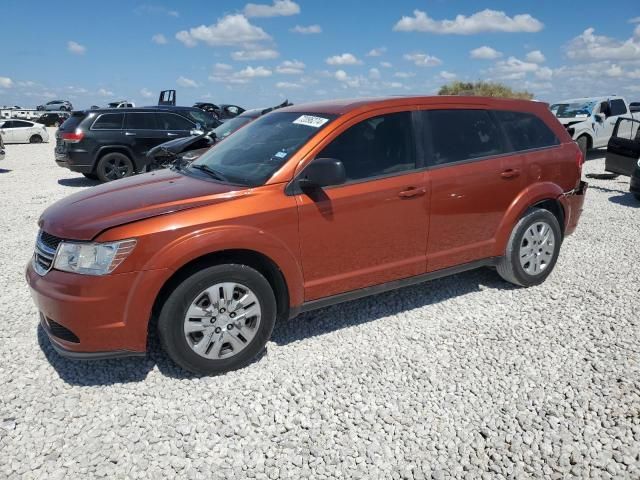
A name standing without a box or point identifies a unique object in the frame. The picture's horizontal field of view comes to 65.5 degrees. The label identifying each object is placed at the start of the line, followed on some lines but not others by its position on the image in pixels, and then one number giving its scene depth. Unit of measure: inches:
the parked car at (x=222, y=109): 1089.4
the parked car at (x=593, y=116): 547.5
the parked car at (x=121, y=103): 1335.9
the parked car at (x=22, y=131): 943.7
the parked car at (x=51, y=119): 1493.6
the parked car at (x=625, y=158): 336.5
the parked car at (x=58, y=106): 1990.7
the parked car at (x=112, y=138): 430.0
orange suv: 116.3
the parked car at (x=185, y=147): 341.4
